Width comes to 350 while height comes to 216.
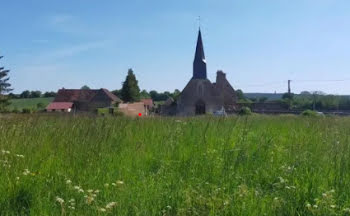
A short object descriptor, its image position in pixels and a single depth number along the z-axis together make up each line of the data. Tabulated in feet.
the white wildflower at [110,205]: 8.94
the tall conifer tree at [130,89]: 207.10
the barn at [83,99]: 209.26
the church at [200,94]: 184.44
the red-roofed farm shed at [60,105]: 209.58
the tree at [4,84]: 188.24
